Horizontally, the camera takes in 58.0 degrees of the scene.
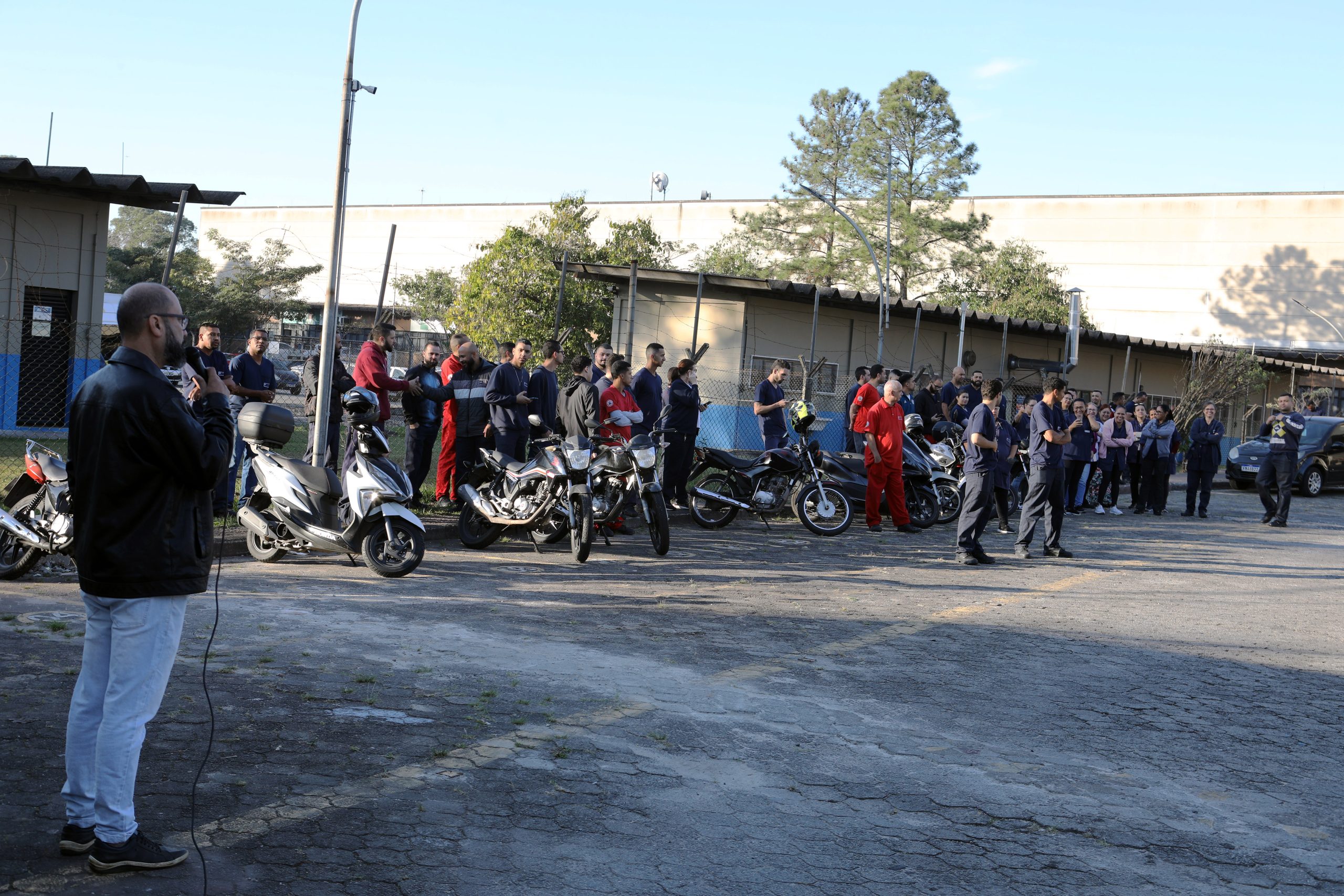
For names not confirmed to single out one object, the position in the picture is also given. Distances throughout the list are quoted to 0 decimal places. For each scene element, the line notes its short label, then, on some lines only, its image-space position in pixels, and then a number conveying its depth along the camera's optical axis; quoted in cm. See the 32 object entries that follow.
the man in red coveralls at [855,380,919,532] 1438
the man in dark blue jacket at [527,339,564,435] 1288
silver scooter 938
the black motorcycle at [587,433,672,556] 1142
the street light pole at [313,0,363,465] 1172
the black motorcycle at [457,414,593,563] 1078
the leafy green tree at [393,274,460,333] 6625
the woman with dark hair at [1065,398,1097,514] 1759
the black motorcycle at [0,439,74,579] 809
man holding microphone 384
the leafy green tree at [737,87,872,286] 5462
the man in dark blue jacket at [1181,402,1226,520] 1992
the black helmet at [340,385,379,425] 970
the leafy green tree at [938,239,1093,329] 4938
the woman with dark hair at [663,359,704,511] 1479
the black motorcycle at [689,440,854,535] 1406
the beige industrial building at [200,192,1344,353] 5866
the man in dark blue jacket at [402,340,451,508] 1287
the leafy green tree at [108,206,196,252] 10388
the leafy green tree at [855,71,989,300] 5084
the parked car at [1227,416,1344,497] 2652
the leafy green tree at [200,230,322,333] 5903
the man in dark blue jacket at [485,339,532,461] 1256
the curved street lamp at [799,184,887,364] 2462
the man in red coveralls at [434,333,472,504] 1326
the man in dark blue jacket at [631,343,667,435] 1468
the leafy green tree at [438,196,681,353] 4009
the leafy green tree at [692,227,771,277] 5878
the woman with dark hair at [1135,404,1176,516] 1986
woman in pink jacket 1945
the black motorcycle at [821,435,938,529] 1529
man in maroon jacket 1261
